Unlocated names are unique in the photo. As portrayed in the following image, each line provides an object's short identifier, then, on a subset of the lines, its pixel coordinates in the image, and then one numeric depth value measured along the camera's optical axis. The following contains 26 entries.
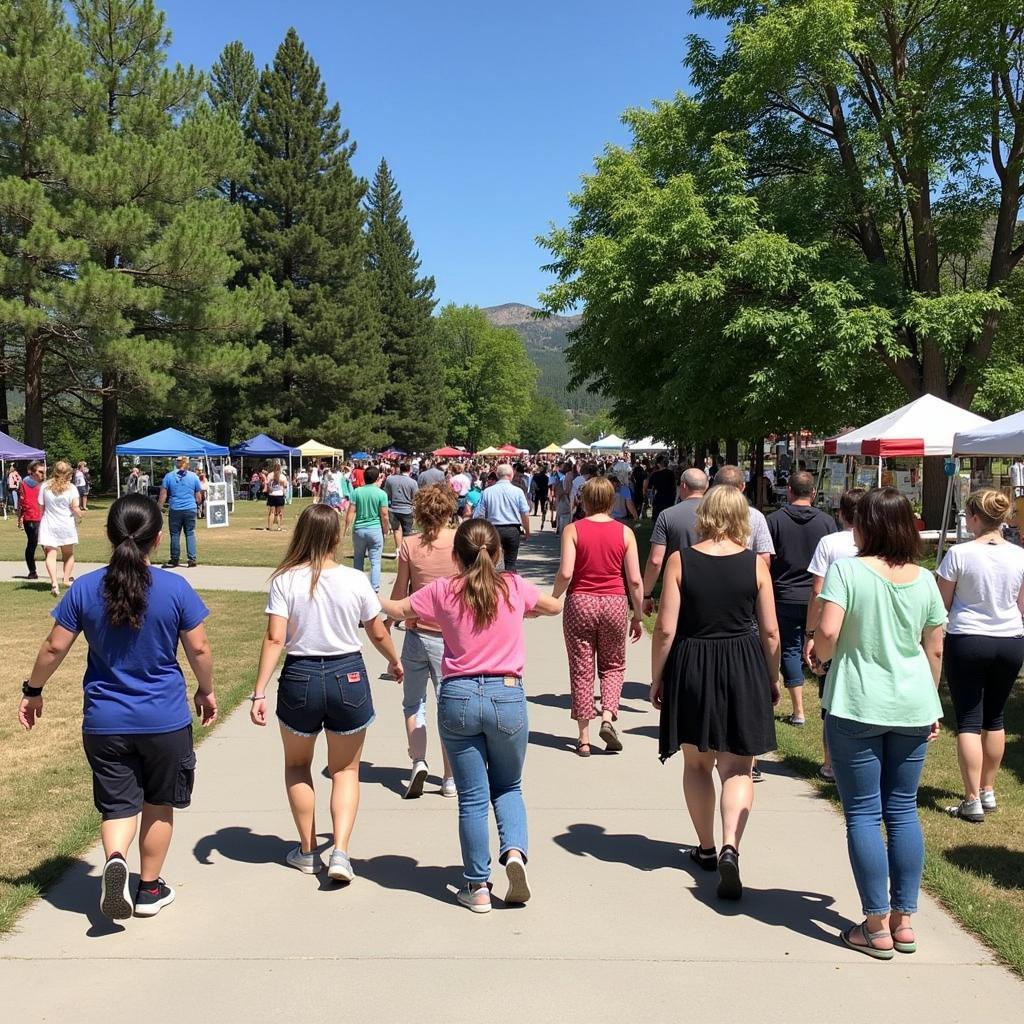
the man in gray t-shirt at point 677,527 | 6.58
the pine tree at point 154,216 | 33.88
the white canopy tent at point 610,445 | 47.12
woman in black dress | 4.07
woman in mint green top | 3.63
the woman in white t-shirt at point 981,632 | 5.04
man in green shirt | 11.72
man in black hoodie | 6.85
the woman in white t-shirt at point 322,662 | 4.15
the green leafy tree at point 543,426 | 143.88
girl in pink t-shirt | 3.94
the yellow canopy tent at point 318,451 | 45.00
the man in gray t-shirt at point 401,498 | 14.84
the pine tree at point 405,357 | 64.62
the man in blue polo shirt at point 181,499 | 14.96
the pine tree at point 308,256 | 49.56
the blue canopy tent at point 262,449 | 44.28
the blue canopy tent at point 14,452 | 29.61
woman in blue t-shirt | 3.71
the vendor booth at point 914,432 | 13.84
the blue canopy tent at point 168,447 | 31.20
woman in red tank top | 6.38
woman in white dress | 12.59
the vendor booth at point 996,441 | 10.24
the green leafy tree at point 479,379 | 94.19
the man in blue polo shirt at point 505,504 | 11.09
